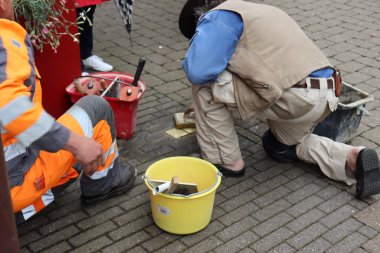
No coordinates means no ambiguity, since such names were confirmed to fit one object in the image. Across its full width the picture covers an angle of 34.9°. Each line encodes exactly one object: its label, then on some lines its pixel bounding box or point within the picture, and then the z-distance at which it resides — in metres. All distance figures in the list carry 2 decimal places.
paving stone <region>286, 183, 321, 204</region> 3.81
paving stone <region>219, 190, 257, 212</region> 3.70
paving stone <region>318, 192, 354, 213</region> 3.73
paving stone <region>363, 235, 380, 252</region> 3.38
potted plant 3.70
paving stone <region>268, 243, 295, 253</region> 3.34
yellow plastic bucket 3.28
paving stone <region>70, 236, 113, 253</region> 3.30
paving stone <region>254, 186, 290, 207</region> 3.76
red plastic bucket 4.14
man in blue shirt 3.60
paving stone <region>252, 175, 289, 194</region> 3.89
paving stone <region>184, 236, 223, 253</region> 3.32
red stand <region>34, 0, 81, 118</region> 4.13
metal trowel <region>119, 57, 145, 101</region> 4.12
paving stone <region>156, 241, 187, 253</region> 3.32
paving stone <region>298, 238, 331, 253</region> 3.36
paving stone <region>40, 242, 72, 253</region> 3.29
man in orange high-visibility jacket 2.52
